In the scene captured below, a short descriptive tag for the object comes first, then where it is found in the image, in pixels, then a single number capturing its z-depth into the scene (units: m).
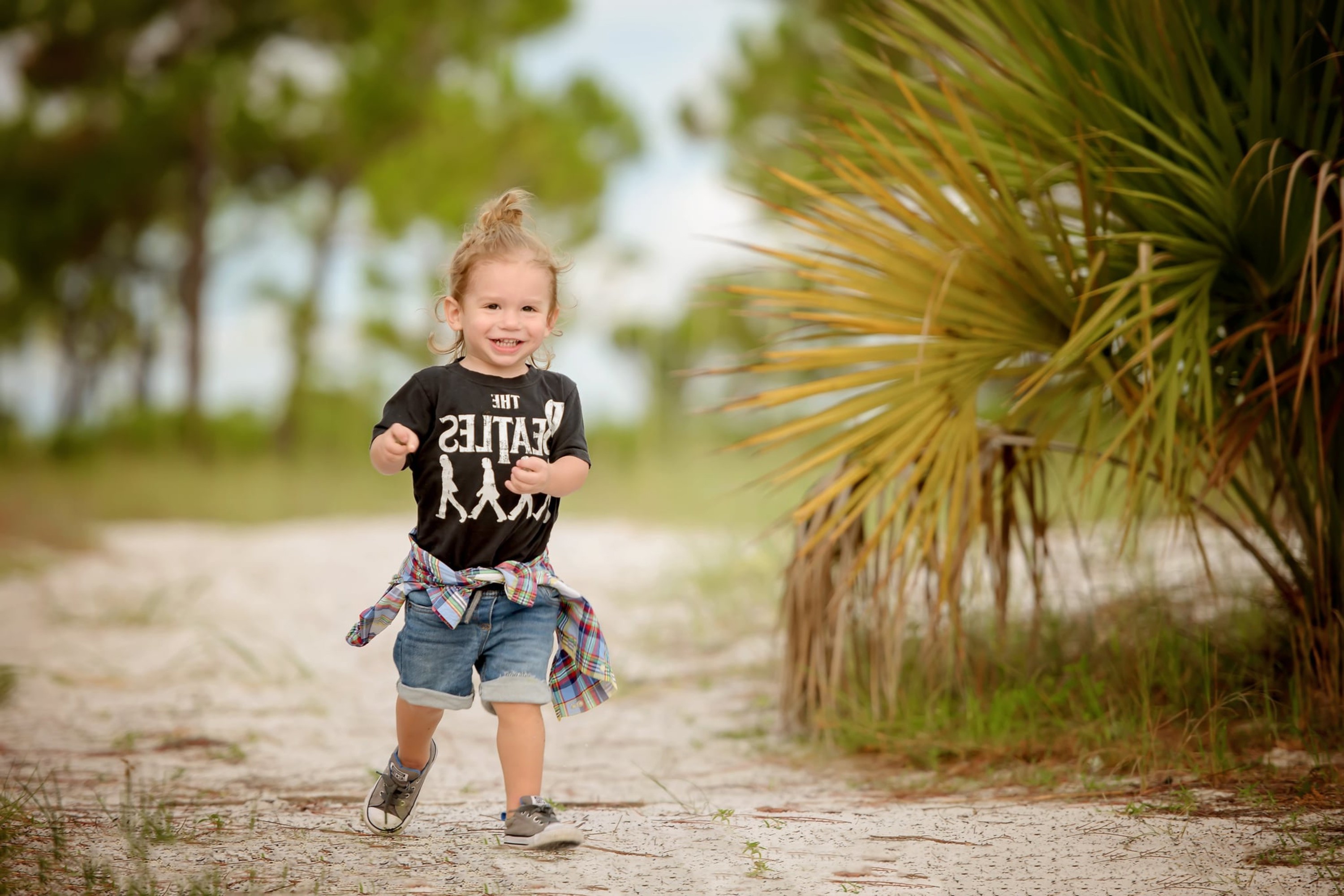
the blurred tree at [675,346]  16.97
